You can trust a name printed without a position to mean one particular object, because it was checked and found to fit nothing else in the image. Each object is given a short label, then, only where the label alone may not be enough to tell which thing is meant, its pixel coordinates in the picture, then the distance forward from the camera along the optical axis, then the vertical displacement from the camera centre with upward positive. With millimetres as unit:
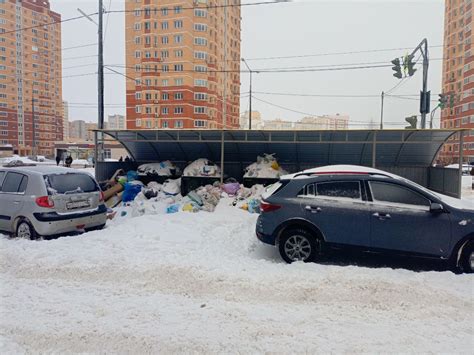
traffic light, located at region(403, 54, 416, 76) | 12438 +3751
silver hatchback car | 6410 -1039
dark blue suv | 4863 -975
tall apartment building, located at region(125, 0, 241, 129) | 60522 +17995
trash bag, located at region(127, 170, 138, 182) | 12817 -864
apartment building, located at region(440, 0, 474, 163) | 60844 +19085
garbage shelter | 11391 +341
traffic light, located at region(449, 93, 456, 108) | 15785 +3100
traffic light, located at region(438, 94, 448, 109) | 15078 +2869
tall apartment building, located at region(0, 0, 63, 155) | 85938 +22521
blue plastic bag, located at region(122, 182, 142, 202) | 11273 -1360
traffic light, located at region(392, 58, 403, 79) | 12688 +3716
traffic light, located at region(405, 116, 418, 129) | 12564 +1566
